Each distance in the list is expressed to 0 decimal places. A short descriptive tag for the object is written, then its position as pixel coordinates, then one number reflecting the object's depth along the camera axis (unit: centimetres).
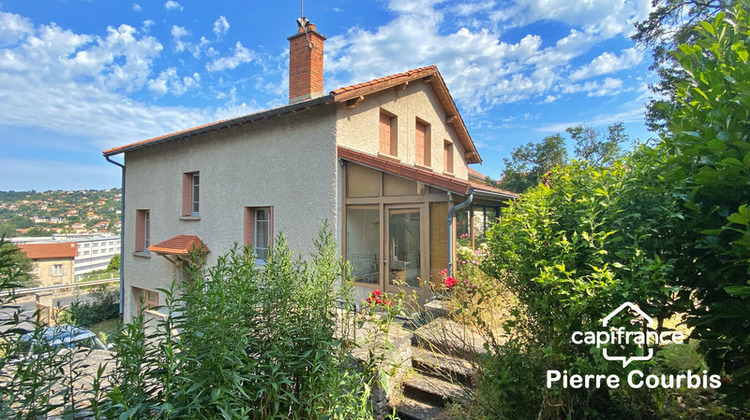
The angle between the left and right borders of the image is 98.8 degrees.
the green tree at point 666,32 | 1272
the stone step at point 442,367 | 392
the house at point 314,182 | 751
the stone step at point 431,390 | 380
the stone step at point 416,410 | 364
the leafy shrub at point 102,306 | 1602
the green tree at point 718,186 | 168
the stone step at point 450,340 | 399
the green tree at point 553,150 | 2405
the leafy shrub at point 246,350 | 196
